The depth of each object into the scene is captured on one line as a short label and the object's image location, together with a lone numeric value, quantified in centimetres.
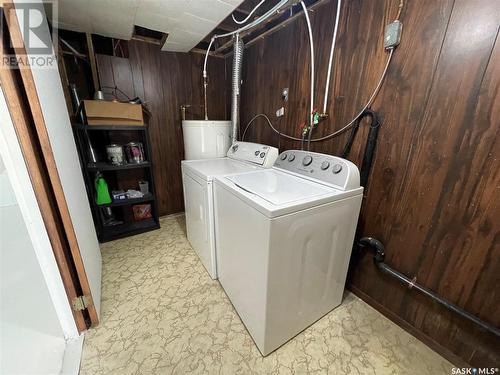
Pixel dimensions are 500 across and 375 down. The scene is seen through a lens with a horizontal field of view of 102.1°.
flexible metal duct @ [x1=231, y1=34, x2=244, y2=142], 200
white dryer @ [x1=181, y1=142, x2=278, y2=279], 150
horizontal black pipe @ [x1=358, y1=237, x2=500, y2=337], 98
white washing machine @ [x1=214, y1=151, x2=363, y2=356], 96
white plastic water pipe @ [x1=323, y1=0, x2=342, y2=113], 129
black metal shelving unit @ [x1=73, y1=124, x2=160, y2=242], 203
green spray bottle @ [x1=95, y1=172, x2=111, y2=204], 213
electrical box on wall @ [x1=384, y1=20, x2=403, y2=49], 108
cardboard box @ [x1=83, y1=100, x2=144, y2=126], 191
